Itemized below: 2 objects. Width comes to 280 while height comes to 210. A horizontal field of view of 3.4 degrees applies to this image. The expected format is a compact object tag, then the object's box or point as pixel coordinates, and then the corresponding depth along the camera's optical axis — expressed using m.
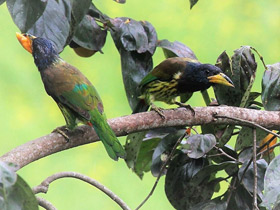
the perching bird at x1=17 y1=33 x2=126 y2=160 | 9.05
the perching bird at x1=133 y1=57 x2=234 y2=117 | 9.33
